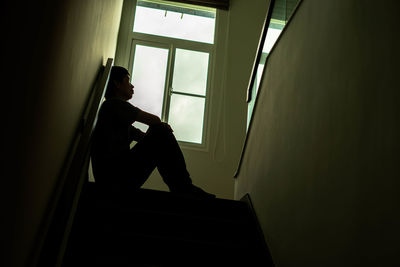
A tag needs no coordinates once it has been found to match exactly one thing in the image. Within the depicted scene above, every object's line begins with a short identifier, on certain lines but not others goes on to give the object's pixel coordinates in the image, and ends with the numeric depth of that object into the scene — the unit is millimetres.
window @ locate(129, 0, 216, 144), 5184
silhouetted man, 2725
